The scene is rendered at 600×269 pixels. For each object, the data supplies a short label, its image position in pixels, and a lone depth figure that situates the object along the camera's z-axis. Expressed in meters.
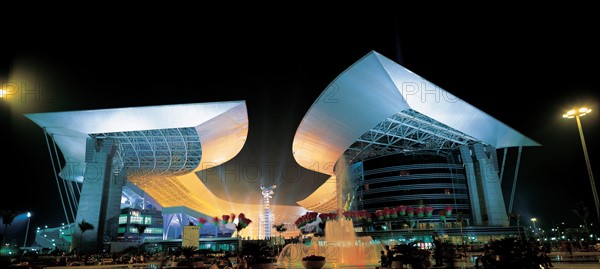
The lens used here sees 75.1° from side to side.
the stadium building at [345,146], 40.62
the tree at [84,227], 40.81
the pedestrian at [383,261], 16.20
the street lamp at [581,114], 19.08
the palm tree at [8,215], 33.69
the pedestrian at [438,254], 15.74
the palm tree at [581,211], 35.38
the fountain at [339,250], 21.61
